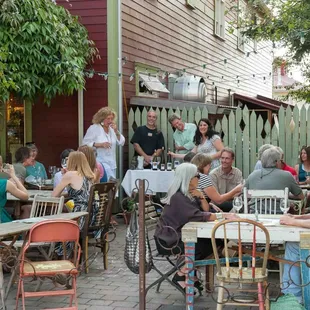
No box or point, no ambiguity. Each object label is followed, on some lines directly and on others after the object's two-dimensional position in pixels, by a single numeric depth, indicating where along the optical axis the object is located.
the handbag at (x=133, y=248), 5.35
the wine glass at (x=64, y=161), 8.47
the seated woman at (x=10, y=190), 6.18
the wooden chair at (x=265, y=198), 6.29
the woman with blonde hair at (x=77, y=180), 6.89
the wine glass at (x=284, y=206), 5.64
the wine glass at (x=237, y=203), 5.68
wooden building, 11.42
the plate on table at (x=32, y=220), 5.63
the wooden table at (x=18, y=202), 7.30
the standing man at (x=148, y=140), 11.17
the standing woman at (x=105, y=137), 10.11
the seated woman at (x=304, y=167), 8.91
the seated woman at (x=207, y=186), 6.73
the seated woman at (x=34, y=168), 9.02
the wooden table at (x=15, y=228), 5.11
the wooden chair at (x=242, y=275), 4.54
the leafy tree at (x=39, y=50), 9.68
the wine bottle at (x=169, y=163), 10.45
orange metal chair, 4.86
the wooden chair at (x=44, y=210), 5.98
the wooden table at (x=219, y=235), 4.79
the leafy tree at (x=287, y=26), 13.40
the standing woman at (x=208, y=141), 10.20
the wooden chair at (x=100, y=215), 6.73
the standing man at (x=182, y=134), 10.84
